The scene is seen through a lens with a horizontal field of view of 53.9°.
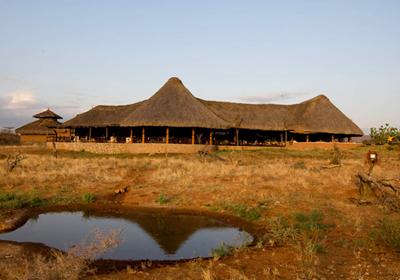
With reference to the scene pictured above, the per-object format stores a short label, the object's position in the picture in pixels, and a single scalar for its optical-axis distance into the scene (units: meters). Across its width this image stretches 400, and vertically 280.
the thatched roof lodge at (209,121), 31.83
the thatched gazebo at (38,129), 47.94
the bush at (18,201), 13.26
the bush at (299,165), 20.38
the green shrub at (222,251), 7.95
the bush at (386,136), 35.76
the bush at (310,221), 10.35
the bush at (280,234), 9.10
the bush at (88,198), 14.59
